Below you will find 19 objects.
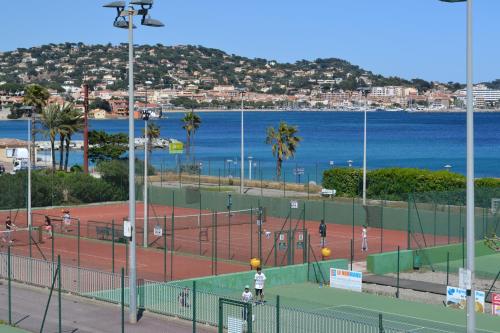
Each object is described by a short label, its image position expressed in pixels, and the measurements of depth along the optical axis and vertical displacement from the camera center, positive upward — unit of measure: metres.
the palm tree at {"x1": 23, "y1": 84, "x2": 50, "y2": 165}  82.19 +3.29
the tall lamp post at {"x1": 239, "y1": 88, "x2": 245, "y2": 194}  64.96 +0.21
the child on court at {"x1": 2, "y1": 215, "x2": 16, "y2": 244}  44.67 -4.97
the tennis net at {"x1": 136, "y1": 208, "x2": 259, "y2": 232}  52.31 -5.11
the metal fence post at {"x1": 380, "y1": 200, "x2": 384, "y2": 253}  48.68 -4.39
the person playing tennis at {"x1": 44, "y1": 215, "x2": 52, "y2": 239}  46.19 -4.69
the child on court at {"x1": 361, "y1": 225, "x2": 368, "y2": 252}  44.38 -5.26
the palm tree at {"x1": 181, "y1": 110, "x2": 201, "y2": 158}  102.75 +1.45
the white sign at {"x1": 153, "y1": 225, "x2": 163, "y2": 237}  42.17 -4.48
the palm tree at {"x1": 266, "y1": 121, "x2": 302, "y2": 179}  82.38 -0.54
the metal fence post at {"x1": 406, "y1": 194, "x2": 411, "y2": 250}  42.15 -4.59
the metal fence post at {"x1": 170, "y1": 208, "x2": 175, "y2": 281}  35.14 -5.51
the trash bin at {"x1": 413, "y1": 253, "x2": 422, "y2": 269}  39.31 -5.42
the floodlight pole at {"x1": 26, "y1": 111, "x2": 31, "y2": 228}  49.41 -2.89
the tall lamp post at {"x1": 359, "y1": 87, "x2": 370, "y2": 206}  54.16 +2.45
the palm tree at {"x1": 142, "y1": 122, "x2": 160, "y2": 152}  99.81 +0.17
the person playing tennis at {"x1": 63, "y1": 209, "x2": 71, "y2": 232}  49.09 -4.70
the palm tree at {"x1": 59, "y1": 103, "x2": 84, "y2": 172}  80.25 +1.06
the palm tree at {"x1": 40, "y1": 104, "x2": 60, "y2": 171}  79.50 +1.13
